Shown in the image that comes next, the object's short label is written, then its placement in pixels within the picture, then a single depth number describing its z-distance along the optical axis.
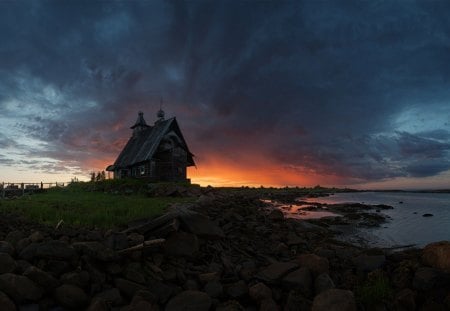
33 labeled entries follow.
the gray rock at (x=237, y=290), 7.10
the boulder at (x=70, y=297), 6.34
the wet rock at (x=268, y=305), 6.36
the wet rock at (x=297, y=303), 6.48
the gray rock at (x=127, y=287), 6.92
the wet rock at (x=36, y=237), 8.11
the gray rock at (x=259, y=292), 6.86
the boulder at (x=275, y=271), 7.54
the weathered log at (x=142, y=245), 7.77
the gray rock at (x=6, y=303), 5.73
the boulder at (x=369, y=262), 8.34
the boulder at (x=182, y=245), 8.63
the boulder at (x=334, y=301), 6.00
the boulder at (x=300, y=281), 7.22
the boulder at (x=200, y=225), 9.54
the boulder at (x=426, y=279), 7.07
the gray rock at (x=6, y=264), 6.65
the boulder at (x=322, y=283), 7.19
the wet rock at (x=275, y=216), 17.59
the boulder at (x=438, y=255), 7.71
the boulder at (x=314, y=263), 7.86
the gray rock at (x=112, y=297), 6.51
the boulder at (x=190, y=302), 6.40
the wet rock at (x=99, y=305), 5.92
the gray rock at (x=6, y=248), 7.36
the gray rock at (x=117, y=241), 7.99
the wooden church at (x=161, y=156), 38.53
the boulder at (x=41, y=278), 6.49
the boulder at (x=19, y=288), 6.11
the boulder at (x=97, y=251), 7.40
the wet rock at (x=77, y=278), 6.73
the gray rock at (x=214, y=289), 7.08
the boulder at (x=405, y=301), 6.66
